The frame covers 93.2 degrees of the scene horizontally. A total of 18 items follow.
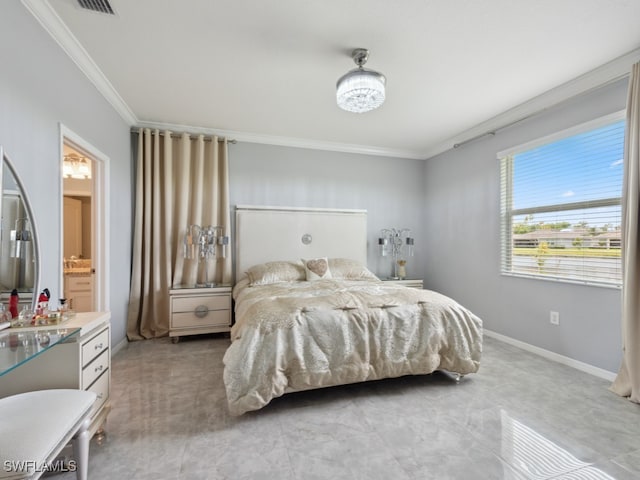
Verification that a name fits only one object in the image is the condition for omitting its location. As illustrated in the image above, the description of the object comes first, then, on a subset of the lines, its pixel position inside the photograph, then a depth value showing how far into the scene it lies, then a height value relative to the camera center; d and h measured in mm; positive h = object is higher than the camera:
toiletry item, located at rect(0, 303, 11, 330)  1487 -433
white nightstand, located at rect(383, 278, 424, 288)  4277 -655
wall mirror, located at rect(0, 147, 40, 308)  1588 -48
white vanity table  1337 -607
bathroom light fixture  3695 +835
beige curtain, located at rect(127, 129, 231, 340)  3613 +270
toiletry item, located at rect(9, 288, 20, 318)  1598 -374
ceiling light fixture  2248 +1131
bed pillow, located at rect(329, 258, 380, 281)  3854 -436
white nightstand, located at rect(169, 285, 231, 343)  3463 -881
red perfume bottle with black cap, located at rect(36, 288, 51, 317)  1619 -396
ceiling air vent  1813 +1394
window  2582 +327
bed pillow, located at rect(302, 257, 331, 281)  3648 -406
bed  1992 -749
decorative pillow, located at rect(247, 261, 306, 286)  3500 -442
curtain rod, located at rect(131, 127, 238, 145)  3688 +1267
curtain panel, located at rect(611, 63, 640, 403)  2226 -173
